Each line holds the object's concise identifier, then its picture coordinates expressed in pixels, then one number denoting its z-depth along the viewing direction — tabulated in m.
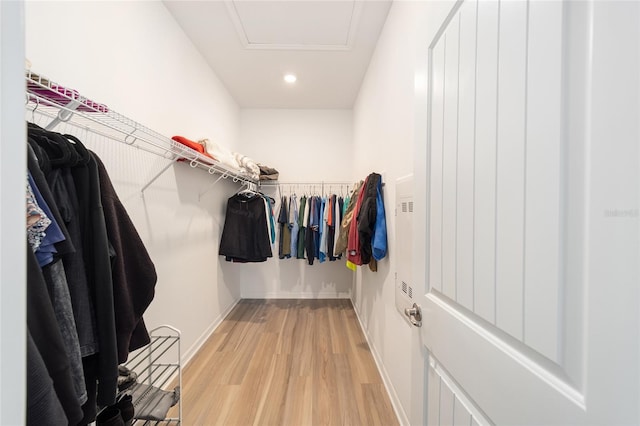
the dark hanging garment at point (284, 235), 3.18
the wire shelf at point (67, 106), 0.69
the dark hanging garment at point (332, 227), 3.00
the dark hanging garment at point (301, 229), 3.16
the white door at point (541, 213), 0.32
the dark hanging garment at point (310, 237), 3.10
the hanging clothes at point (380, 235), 1.77
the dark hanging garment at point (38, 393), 0.47
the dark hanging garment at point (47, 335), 0.54
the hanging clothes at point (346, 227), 2.16
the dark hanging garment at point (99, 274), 0.76
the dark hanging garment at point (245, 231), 2.71
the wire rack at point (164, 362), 1.50
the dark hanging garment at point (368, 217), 1.79
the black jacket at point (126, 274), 0.83
